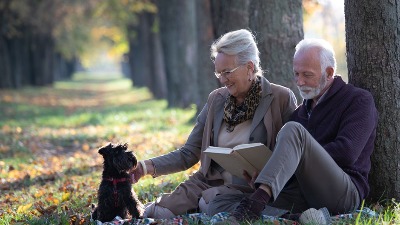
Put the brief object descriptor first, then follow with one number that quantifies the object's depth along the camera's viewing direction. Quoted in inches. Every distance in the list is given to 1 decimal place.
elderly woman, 445.4
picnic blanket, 404.2
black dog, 421.4
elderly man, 384.5
